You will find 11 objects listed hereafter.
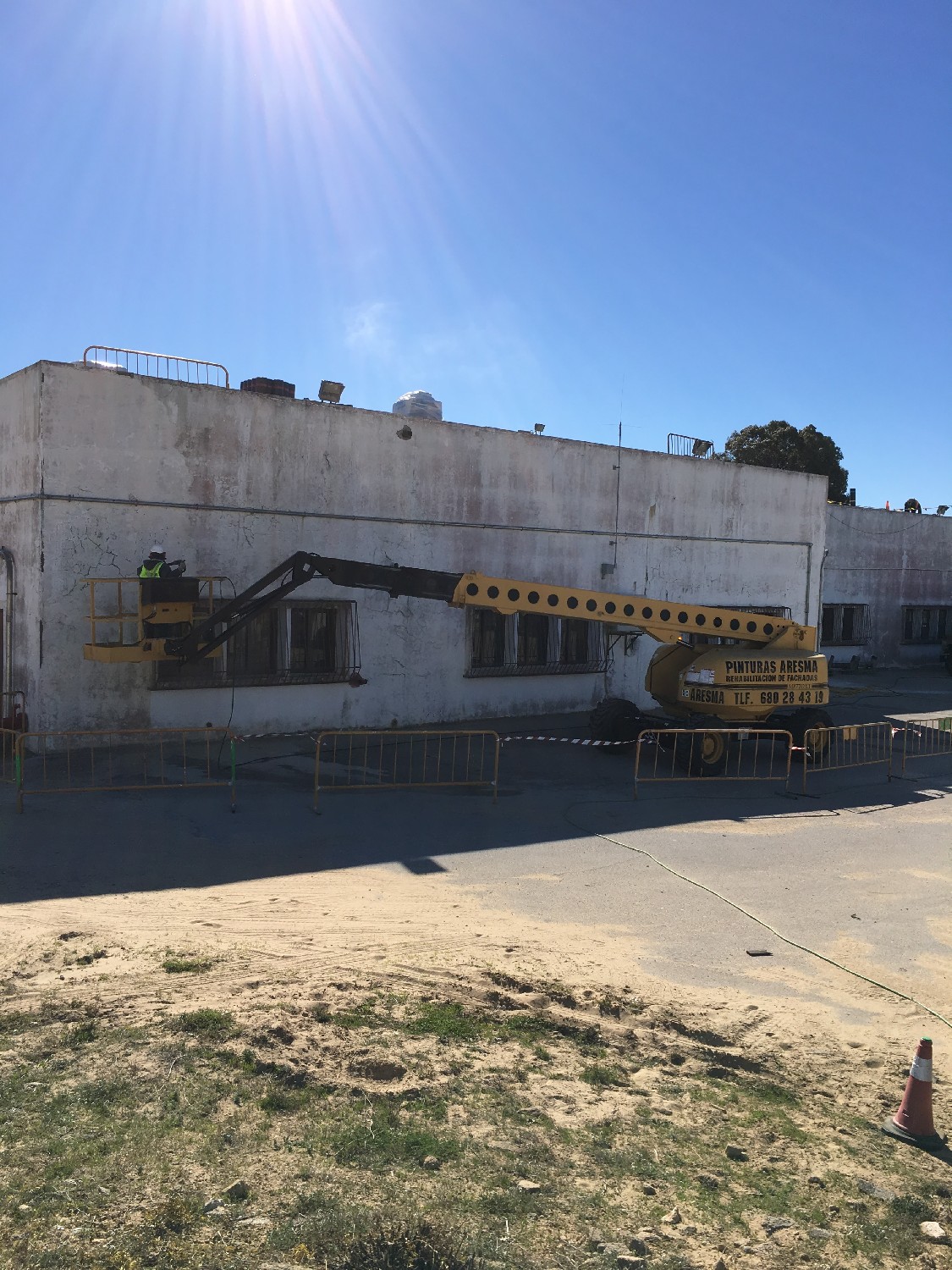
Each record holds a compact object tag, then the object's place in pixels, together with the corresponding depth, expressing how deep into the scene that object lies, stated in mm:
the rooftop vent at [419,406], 17938
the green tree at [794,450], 44125
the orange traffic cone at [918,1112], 4840
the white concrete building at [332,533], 13445
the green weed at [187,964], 6422
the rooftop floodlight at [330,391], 16406
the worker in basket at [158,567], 12789
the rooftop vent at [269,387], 15945
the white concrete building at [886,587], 30719
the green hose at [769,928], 6605
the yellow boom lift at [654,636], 12930
